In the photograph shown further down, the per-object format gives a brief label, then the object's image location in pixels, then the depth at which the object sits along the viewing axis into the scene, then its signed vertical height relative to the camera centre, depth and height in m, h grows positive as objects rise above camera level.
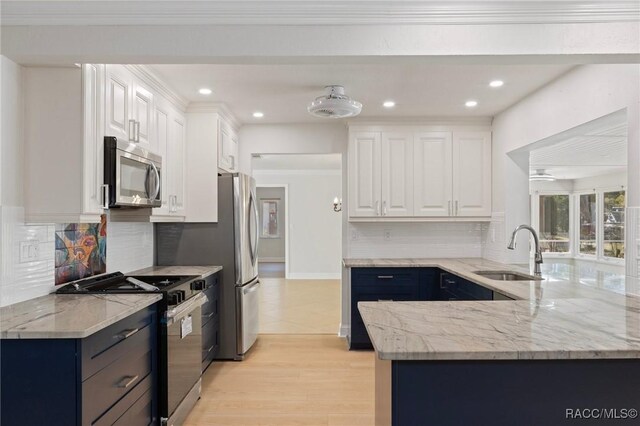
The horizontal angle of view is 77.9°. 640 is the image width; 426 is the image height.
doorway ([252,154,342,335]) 7.87 -0.13
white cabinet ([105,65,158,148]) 2.34 +0.70
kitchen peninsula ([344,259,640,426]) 1.29 -0.54
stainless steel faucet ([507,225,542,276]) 3.01 -0.30
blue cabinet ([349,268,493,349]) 3.87 -0.69
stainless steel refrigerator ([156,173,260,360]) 3.69 -0.32
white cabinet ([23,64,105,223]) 2.08 +0.38
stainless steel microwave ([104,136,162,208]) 2.28 +0.26
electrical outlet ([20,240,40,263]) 2.14 -0.19
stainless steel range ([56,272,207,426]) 2.37 -0.74
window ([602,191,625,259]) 7.32 -0.12
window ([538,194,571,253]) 8.73 -0.14
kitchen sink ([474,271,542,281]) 3.27 -0.50
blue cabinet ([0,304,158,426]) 1.65 -0.70
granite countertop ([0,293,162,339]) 1.62 -0.47
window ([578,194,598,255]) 8.01 -0.15
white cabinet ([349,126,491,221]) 4.22 +0.44
